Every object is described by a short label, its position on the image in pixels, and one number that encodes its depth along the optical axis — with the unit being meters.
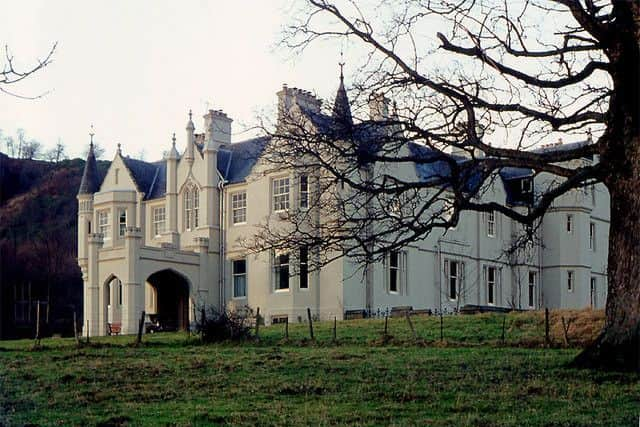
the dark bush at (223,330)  29.56
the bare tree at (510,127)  17.02
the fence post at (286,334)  29.56
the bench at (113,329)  45.94
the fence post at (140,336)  29.22
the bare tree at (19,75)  11.41
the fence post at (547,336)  24.53
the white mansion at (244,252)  43.59
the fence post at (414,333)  27.43
